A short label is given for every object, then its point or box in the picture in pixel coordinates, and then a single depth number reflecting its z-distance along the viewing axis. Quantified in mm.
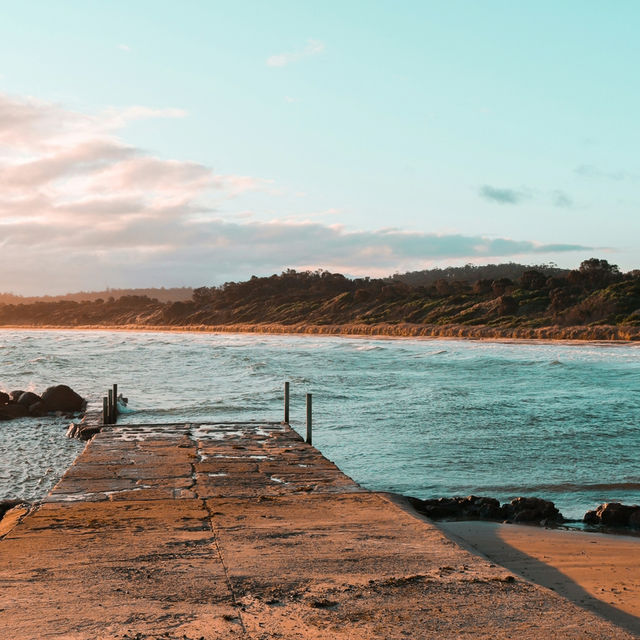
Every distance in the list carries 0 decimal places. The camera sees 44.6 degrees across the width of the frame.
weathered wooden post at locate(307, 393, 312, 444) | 15429
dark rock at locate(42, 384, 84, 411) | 24125
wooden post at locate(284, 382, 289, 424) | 17609
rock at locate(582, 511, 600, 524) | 9961
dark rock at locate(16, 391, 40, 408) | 24141
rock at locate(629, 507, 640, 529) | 9734
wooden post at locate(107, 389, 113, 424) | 20406
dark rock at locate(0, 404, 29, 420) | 22578
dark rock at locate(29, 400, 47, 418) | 23625
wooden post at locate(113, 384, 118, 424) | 20734
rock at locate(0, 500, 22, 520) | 9695
